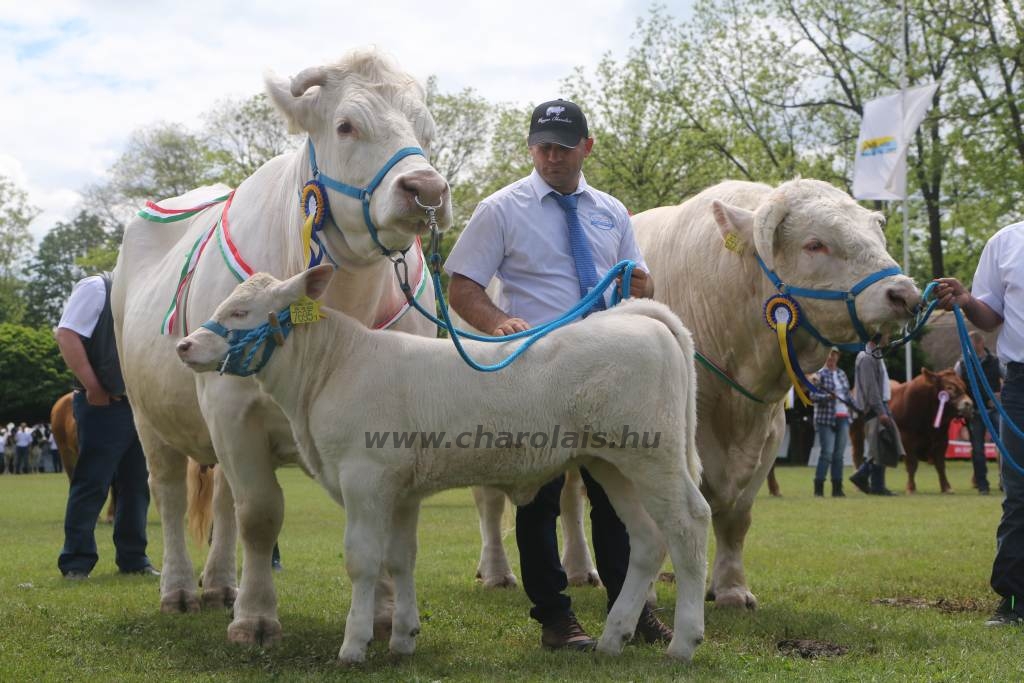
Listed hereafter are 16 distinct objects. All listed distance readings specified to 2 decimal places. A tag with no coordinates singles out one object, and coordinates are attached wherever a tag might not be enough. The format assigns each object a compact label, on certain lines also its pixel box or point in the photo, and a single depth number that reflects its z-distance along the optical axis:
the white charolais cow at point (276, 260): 4.99
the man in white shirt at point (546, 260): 5.53
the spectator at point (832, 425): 17.06
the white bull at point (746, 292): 5.77
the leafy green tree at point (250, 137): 43.31
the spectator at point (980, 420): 15.14
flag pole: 24.85
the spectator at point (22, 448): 37.75
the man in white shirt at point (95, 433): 8.82
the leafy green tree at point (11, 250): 59.78
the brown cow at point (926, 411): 19.27
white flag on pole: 24.33
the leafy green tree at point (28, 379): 45.25
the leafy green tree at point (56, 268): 71.25
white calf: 4.76
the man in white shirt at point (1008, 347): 6.02
